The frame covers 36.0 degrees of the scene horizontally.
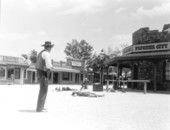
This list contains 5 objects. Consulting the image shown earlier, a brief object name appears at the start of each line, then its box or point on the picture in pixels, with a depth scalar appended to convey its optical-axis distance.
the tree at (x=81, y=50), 66.06
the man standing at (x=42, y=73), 6.21
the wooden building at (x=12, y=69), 32.38
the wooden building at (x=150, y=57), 16.88
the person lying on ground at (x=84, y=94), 11.92
